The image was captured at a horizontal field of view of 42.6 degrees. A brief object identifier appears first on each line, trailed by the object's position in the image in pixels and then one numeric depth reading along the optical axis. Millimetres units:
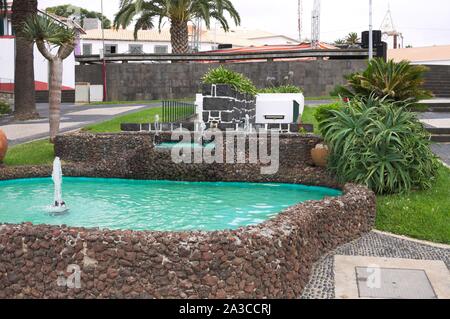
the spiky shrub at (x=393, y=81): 10766
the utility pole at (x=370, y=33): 24655
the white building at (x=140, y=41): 47969
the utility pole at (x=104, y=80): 29344
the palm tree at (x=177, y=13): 29188
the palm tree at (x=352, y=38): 62438
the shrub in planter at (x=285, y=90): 19500
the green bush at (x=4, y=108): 24906
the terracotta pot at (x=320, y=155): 11719
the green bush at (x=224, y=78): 14966
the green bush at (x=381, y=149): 9258
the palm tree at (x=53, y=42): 13867
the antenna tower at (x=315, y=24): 34156
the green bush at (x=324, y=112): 11089
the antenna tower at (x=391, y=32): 50397
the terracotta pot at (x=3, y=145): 12987
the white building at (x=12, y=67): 30891
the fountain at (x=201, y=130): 12930
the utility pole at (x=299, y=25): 66938
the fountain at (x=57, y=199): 9523
